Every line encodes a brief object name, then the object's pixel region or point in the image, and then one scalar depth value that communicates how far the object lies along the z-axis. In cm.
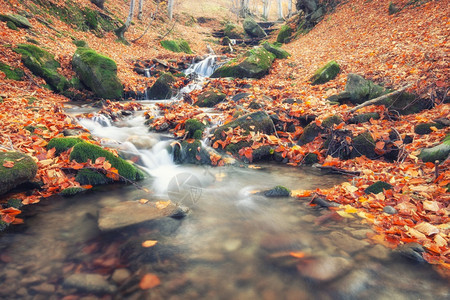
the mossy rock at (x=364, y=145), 496
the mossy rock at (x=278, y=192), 396
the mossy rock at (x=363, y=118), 571
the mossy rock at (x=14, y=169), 307
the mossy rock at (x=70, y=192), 371
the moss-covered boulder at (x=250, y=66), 1123
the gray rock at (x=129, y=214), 309
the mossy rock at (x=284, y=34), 2005
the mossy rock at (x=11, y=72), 785
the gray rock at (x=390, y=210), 289
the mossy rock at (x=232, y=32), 2538
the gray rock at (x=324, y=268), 226
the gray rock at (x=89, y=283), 213
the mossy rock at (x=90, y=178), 400
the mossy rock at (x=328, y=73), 869
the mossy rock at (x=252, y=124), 588
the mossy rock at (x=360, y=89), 647
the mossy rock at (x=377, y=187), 340
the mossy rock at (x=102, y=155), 409
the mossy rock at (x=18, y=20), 958
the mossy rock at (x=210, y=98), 889
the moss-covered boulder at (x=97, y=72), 940
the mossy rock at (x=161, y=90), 1064
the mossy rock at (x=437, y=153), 380
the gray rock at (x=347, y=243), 254
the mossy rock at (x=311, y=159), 530
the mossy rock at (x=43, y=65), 861
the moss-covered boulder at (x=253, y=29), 2528
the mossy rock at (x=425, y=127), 477
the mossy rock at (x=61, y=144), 429
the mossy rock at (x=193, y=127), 623
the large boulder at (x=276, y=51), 1281
